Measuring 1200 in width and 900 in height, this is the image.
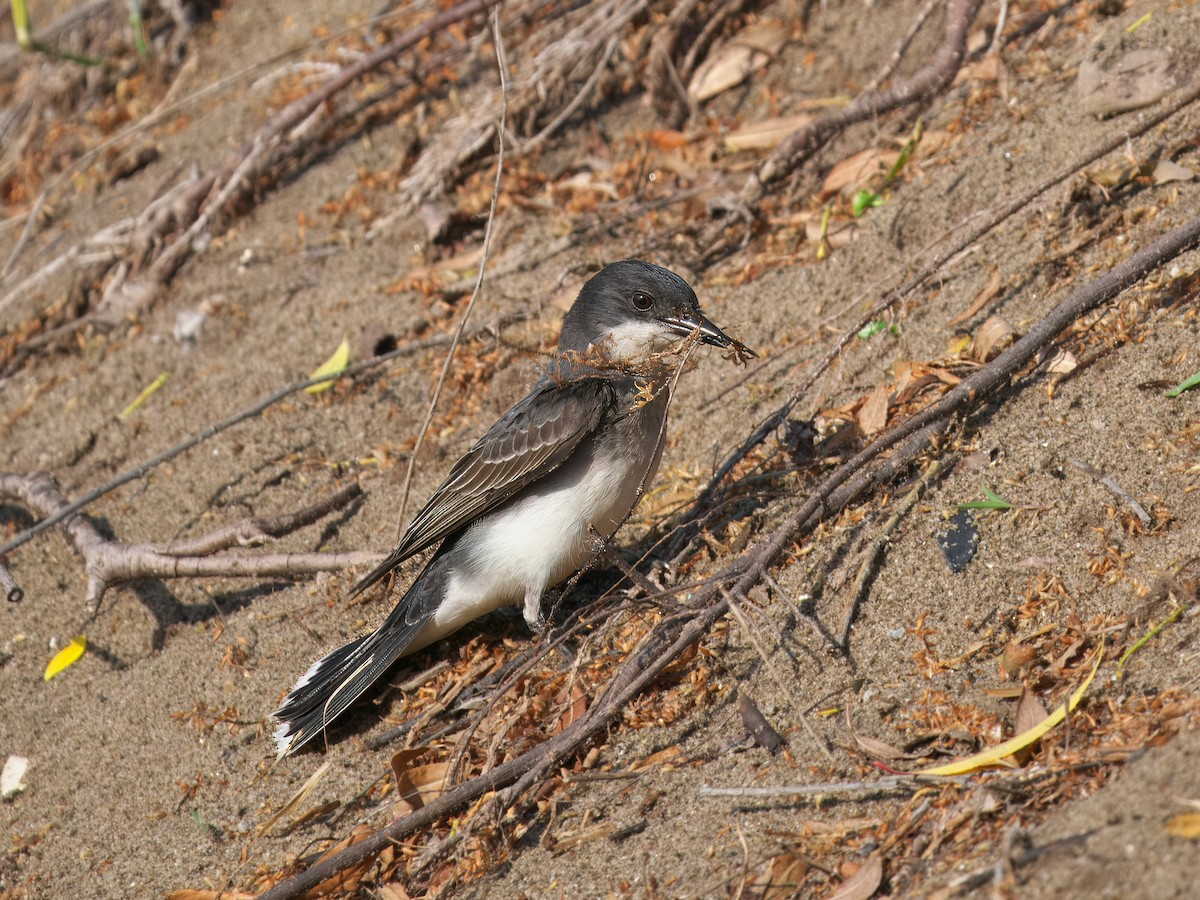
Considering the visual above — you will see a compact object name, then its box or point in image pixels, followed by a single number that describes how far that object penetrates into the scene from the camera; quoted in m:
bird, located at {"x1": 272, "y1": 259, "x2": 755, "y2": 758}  9.63
